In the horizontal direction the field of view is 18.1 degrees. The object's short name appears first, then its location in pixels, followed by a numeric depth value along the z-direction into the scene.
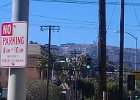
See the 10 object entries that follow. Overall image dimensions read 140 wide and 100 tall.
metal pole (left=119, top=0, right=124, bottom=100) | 34.25
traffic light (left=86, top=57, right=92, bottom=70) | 31.81
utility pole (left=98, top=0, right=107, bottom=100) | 22.39
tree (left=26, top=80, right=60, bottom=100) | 64.50
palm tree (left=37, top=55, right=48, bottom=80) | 110.88
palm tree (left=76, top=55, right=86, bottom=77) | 120.53
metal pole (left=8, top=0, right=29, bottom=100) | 5.55
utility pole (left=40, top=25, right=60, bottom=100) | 73.44
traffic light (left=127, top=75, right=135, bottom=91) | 32.97
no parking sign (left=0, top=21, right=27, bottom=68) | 5.53
